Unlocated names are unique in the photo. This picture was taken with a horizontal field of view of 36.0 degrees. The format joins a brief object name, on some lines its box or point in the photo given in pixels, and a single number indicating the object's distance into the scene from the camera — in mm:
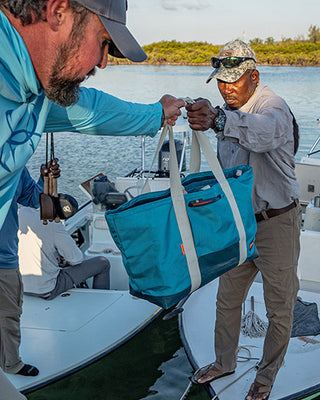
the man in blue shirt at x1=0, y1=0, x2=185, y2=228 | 954
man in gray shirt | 2252
